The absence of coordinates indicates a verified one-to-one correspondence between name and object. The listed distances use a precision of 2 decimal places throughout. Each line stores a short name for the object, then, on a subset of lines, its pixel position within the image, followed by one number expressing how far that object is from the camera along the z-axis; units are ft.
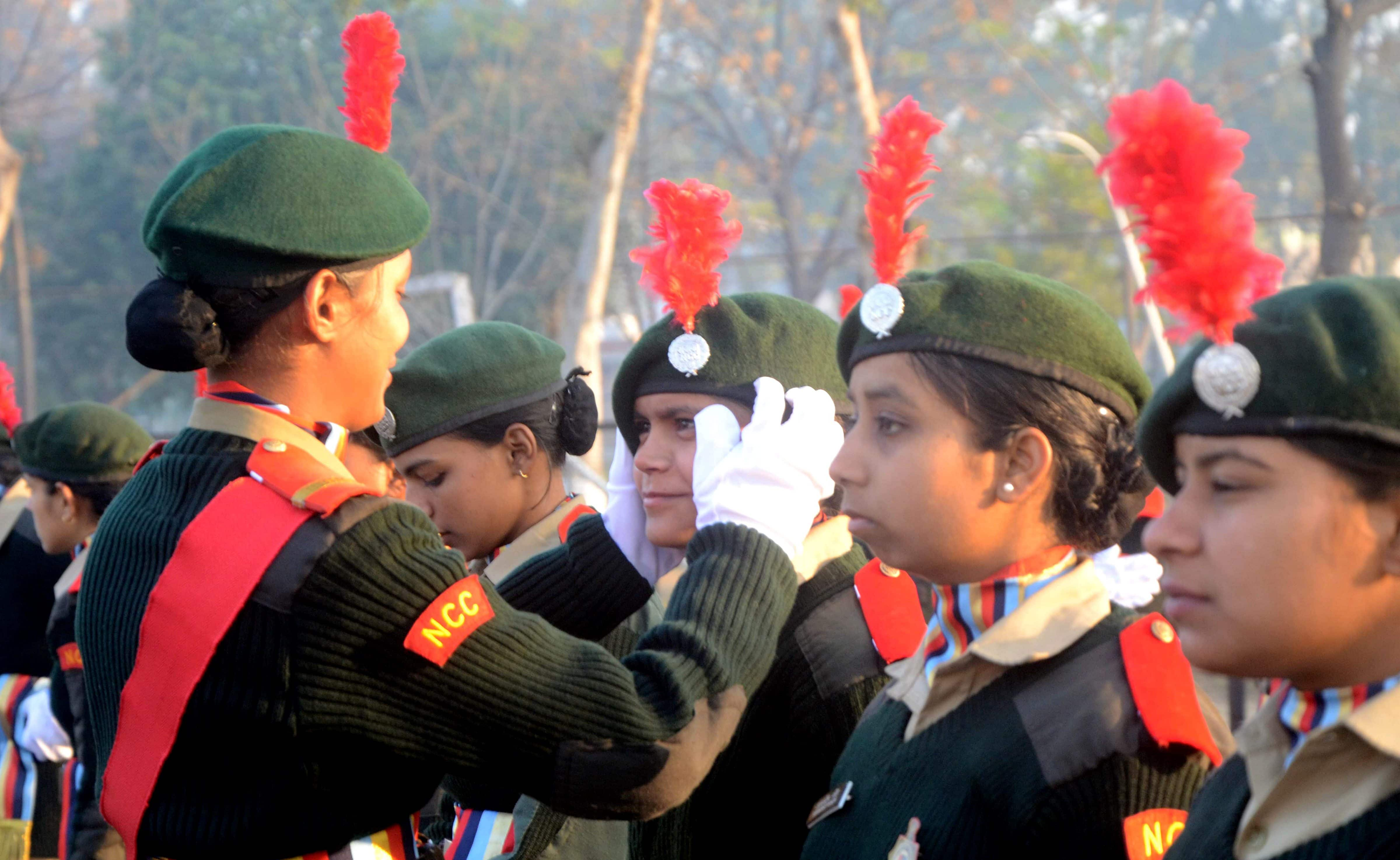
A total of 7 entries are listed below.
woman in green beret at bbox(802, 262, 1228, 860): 6.36
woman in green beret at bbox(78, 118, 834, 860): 6.13
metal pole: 33.06
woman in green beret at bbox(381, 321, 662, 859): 11.29
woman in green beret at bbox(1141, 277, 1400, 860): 4.97
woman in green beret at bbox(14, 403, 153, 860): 16.70
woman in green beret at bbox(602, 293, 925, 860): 8.05
